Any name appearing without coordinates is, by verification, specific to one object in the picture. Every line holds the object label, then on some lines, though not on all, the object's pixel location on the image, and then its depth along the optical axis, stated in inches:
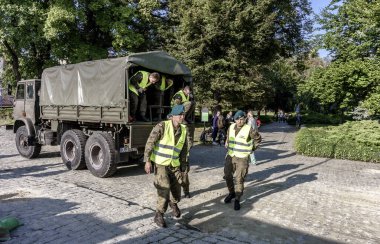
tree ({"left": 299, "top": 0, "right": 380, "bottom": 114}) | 701.3
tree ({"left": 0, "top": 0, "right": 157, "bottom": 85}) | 745.0
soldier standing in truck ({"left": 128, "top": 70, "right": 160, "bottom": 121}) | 341.7
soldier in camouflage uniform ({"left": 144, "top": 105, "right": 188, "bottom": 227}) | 217.0
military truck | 340.5
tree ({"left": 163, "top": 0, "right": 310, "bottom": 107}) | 816.3
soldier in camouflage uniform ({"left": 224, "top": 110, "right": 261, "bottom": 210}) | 262.1
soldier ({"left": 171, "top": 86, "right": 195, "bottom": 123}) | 358.0
